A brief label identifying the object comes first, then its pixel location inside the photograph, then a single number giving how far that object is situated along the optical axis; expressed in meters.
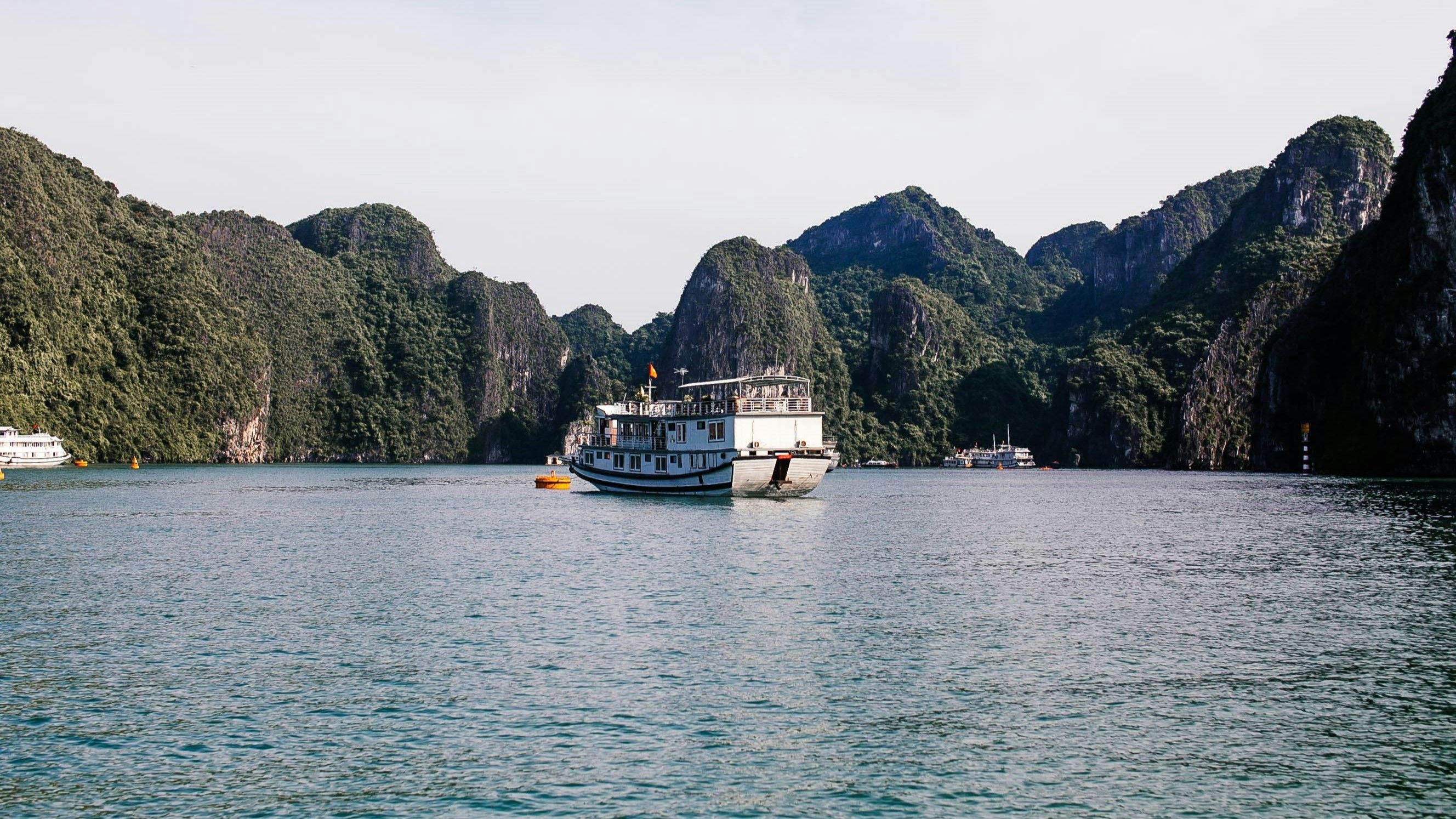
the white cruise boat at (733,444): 75.56
